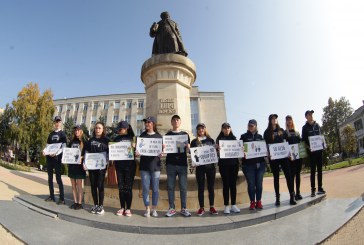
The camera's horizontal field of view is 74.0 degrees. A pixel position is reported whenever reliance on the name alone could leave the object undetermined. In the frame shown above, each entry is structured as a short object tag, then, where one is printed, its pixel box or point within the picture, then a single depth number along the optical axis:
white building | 50.94
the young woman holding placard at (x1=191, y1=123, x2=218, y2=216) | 5.16
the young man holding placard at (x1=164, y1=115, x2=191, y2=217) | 5.16
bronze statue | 9.36
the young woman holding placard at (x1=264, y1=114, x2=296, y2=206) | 5.81
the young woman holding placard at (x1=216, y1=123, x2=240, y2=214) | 5.31
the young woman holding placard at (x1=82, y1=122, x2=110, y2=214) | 5.34
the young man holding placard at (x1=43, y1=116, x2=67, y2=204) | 6.13
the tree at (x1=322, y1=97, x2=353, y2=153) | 63.19
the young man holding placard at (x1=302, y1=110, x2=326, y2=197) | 6.55
